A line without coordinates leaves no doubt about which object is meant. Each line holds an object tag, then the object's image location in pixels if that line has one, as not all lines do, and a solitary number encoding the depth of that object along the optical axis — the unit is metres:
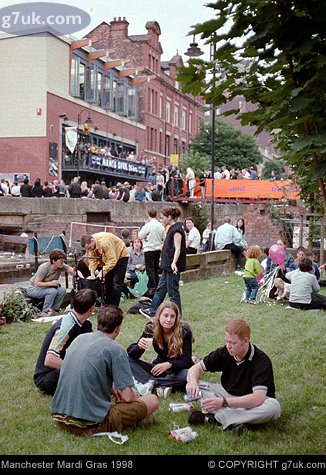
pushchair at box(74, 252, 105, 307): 11.06
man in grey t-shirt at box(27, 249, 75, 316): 10.87
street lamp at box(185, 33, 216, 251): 21.01
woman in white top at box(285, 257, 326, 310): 12.37
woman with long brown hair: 6.54
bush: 10.29
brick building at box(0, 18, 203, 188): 34.28
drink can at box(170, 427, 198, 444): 5.14
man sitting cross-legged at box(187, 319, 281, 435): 5.38
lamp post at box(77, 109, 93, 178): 36.79
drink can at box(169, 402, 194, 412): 6.02
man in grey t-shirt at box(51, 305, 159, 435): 5.15
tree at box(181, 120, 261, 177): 62.47
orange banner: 31.38
